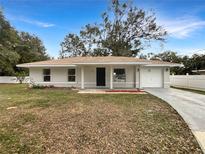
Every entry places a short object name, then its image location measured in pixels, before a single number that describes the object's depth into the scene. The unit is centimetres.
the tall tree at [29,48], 2281
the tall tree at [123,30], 2177
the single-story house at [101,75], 1214
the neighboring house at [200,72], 2213
